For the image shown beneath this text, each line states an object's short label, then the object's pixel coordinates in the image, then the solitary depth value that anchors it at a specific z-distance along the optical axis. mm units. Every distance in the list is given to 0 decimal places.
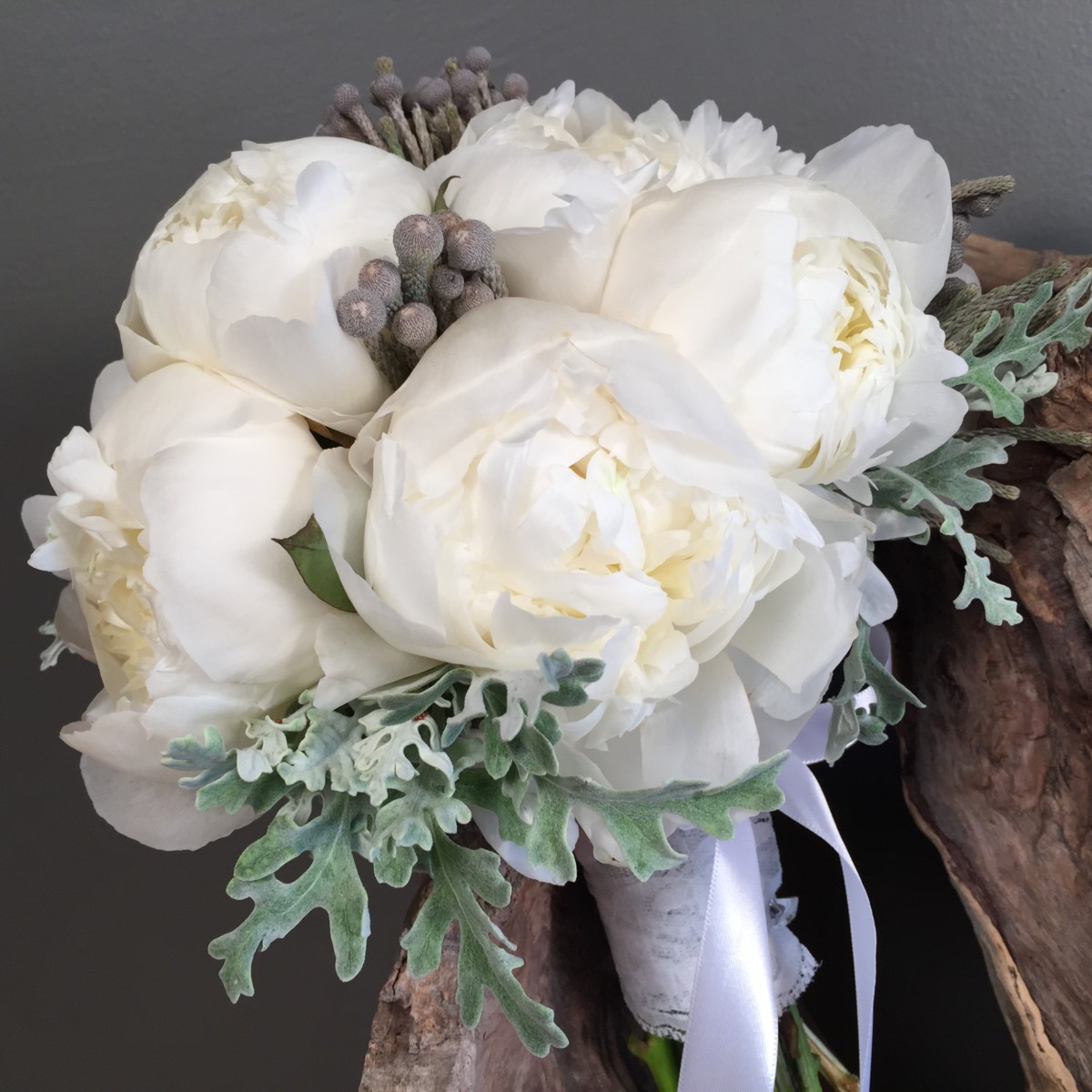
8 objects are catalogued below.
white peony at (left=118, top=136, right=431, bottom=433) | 398
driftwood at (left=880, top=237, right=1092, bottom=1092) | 562
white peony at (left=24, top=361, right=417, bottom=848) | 391
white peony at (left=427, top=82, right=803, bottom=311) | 415
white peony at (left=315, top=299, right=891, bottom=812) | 374
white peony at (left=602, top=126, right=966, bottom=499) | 404
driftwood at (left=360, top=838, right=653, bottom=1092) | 557
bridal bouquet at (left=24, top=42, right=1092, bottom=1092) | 380
